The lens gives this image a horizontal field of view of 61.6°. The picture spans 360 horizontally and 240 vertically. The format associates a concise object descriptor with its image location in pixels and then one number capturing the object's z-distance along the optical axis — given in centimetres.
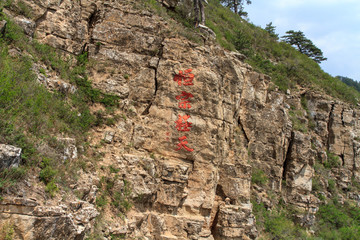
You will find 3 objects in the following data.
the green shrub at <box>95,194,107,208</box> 761
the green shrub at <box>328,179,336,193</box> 1830
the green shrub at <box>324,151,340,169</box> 1923
